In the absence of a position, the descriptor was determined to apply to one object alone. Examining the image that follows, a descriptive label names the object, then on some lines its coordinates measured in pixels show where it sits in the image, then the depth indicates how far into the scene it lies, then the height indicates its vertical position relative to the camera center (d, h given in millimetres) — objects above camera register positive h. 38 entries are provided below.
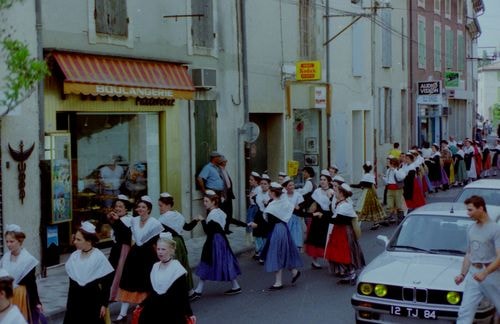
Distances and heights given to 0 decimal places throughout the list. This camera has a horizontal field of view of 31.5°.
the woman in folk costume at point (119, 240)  11203 -1327
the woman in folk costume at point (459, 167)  30859 -1300
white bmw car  9016 -1534
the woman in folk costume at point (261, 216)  14406 -1381
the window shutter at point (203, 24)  18484 +2328
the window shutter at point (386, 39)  31984 +3357
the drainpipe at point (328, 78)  25906 +1605
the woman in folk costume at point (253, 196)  16141 -1139
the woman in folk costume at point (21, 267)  8531 -1246
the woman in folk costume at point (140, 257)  10641 -1462
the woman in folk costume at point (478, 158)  32247 -1068
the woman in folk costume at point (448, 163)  29802 -1124
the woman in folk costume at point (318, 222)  13992 -1422
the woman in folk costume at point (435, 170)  28188 -1267
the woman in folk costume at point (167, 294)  8047 -1448
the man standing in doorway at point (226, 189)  18234 -1158
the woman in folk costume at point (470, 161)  31516 -1121
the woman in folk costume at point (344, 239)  12938 -1575
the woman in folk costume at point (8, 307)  5855 -1132
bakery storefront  14133 +66
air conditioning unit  18203 +1167
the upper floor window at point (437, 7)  40562 +5726
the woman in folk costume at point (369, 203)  19109 -1549
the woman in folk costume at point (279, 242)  12750 -1586
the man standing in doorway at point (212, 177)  18250 -876
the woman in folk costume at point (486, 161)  34031 -1239
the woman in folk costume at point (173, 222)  11625 -1152
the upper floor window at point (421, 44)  37350 +3691
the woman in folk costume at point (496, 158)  35312 -1154
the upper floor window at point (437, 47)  40250 +3821
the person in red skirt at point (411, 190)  20031 -1349
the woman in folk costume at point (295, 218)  14883 -1452
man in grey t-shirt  8750 -1353
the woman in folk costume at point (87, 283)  8539 -1418
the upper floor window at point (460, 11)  45562 +6206
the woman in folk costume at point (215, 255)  12219 -1671
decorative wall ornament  13391 -440
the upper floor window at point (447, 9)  42719 +5899
